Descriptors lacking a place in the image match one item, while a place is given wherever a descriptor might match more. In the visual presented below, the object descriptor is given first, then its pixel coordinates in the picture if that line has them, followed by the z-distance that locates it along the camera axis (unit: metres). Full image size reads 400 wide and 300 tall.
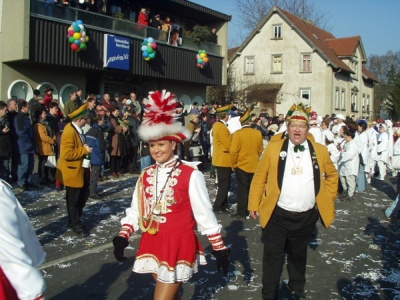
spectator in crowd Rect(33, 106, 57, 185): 11.03
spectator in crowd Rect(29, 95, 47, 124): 11.30
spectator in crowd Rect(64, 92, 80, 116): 12.96
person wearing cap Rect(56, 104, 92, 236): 7.30
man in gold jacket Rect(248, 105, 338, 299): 4.87
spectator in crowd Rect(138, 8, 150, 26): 19.77
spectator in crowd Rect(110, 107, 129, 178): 12.96
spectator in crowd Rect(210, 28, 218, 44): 24.49
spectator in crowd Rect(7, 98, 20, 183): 10.39
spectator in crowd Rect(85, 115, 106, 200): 10.22
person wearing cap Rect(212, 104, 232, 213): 9.47
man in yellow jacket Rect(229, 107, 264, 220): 9.08
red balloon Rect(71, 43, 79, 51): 16.31
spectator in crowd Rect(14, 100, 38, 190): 10.38
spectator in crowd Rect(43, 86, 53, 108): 13.20
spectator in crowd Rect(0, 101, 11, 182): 9.89
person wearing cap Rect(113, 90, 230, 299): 3.62
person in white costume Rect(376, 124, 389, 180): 16.66
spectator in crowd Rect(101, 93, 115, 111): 13.96
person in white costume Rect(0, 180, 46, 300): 2.29
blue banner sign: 17.98
